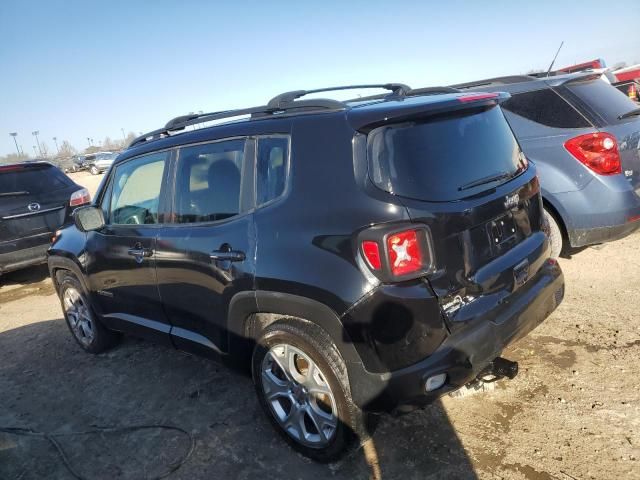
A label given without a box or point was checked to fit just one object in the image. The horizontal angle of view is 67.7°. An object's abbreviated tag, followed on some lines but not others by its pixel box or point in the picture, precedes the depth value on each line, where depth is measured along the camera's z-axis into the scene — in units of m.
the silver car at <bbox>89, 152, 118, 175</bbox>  35.66
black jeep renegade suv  2.18
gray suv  4.15
